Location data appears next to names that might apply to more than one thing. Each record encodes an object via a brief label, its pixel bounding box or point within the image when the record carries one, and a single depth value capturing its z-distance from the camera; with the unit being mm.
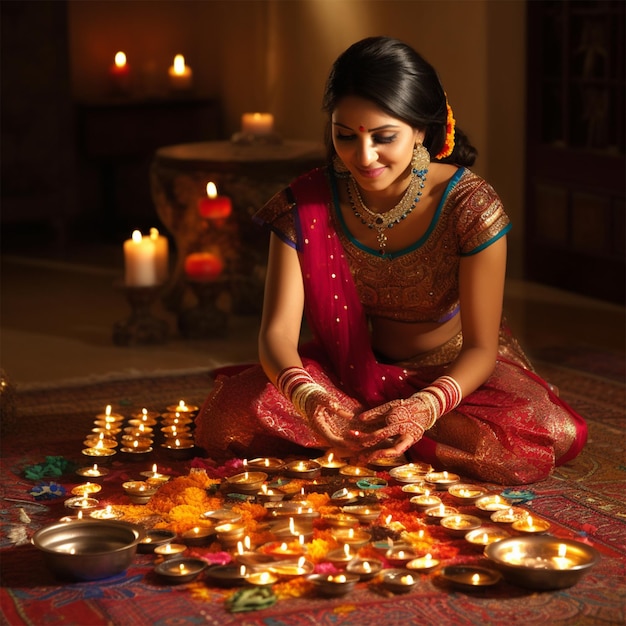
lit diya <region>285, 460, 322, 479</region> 2760
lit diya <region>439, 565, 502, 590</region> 2115
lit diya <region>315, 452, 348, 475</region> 2840
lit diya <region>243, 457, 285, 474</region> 2828
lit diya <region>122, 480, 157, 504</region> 2627
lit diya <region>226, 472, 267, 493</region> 2648
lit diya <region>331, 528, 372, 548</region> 2293
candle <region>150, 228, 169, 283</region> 4621
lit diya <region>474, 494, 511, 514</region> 2543
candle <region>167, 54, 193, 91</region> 7203
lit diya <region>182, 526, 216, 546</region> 2357
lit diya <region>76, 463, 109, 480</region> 2818
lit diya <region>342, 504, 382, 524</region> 2462
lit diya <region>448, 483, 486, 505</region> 2625
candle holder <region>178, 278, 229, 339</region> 4691
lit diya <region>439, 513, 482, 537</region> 2389
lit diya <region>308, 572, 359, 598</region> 2080
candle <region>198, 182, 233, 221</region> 4758
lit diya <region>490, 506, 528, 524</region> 2459
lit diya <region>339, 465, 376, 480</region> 2779
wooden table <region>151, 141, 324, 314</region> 4785
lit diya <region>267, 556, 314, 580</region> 2154
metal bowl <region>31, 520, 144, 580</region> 2162
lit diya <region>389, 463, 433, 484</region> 2725
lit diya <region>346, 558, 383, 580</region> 2154
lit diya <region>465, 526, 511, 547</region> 2324
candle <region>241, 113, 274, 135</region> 5074
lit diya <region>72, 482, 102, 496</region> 2684
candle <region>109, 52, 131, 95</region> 7078
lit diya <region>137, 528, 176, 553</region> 2316
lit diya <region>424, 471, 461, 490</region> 2701
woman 2639
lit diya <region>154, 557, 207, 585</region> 2160
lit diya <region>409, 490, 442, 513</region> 2516
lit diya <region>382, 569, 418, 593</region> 2104
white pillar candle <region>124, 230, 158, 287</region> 4547
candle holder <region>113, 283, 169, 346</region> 4590
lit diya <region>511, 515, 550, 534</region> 2404
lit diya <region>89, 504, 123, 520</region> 2488
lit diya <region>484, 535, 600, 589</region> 2109
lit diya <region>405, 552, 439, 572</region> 2189
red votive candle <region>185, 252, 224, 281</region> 4723
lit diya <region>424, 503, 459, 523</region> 2463
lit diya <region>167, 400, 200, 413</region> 3404
